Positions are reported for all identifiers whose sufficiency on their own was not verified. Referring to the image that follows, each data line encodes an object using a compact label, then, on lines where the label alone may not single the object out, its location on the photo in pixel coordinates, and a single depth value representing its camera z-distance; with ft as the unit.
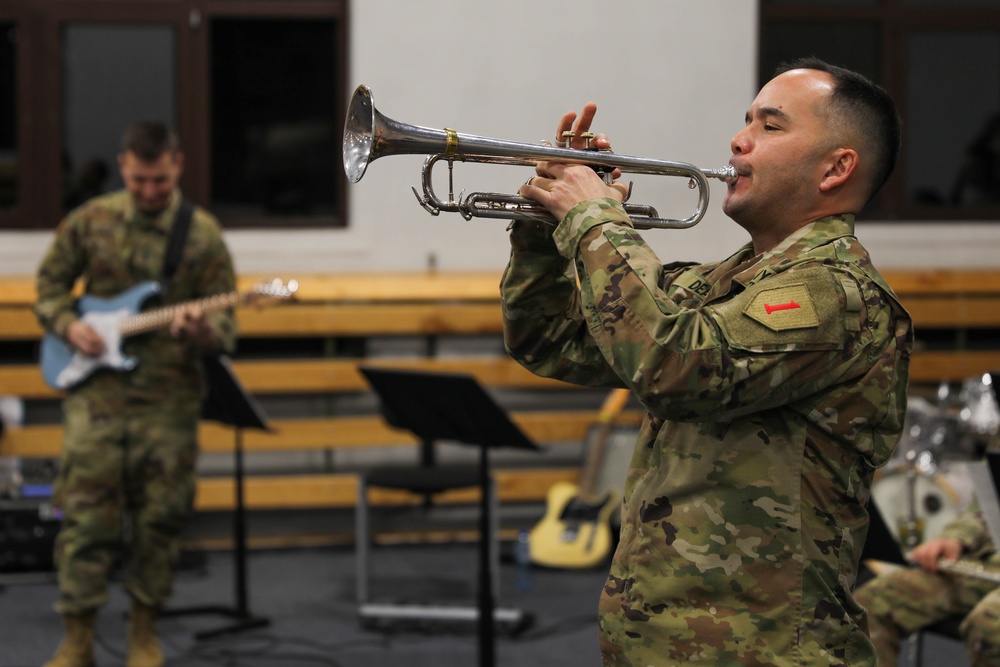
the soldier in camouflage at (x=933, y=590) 22.70
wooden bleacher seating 38.88
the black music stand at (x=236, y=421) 31.35
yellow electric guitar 37.73
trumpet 13.46
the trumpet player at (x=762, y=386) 11.77
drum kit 32.55
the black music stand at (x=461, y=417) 25.36
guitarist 28.19
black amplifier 36.17
